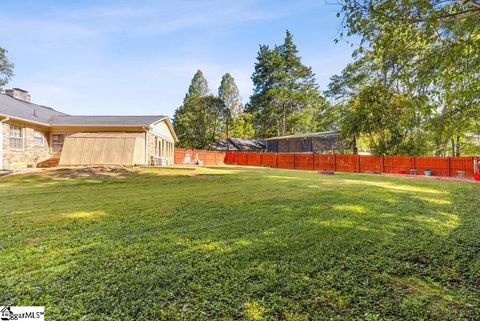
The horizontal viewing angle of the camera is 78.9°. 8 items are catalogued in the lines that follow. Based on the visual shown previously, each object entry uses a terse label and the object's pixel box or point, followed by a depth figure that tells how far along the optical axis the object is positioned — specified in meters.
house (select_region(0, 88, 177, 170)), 14.73
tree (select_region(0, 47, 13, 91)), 28.47
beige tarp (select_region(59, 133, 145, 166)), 14.96
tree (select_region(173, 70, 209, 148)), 31.30
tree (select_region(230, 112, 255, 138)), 42.09
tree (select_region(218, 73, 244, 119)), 44.47
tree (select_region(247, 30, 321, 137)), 39.88
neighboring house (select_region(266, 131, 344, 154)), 28.97
